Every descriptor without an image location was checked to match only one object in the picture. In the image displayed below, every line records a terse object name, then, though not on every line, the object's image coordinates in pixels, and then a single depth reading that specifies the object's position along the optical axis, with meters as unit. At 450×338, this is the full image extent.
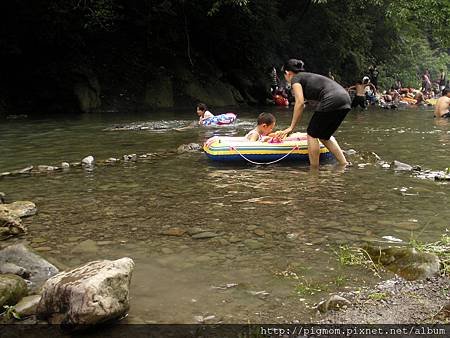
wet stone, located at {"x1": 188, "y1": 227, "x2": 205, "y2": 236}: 4.26
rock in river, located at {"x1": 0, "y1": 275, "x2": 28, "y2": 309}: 2.78
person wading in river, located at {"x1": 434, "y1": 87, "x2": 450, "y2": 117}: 15.35
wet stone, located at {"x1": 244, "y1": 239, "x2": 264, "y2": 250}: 3.87
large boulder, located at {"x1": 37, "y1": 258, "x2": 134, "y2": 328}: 2.56
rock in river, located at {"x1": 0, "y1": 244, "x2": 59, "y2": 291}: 3.28
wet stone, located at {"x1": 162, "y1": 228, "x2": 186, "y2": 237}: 4.22
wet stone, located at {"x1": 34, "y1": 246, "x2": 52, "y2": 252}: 3.88
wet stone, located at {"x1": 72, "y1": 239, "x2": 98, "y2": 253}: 3.83
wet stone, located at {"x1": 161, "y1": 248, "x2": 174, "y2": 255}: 3.78
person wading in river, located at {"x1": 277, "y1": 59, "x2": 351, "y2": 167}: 6.80
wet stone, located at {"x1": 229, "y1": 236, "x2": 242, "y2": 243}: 4.02
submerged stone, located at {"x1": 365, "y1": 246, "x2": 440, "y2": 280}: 3.17
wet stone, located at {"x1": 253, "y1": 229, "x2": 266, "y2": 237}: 4.18
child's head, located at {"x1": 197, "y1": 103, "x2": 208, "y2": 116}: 13.09
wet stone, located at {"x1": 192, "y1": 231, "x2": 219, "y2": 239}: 4.14
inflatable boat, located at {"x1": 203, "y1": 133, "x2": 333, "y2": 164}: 7.48
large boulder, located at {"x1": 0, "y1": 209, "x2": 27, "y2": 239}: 4.18
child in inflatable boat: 7.86
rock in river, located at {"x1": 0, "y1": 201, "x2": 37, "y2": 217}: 4.68
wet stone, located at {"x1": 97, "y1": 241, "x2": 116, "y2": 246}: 3.98
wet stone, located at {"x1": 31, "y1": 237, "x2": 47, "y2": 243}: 4.08
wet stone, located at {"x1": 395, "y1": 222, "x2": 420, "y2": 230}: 4.22
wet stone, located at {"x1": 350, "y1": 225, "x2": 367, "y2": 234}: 4.19
